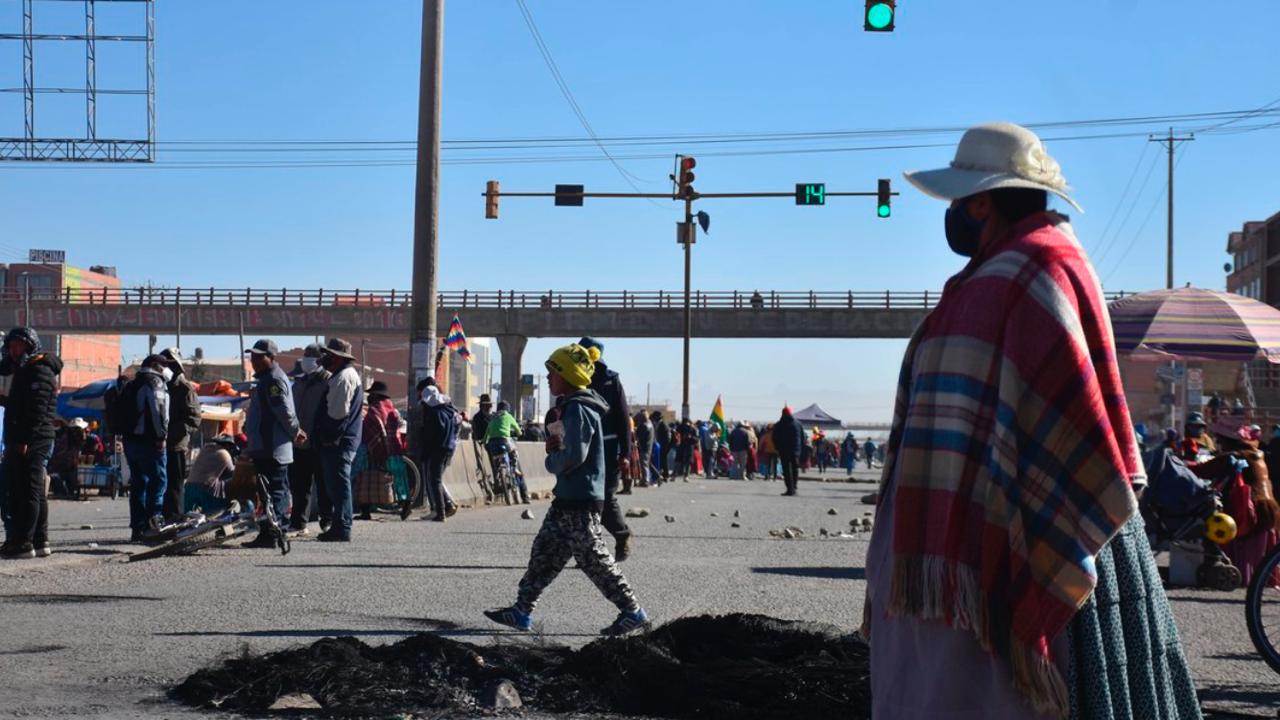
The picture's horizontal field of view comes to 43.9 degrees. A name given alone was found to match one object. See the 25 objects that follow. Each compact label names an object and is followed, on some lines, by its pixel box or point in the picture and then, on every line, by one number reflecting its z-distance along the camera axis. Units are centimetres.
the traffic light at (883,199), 3125
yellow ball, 1191
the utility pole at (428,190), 2133
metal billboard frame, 3478
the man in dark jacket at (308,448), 1584
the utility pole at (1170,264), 7125
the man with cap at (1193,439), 1475
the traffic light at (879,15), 1480
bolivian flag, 5941
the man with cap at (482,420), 2723
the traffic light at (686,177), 3045
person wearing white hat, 354
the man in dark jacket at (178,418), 1476
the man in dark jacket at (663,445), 4512
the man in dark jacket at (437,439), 2012
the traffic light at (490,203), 3108
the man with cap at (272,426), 1440
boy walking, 914
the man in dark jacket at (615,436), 1293
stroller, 1219
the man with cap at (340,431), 1552
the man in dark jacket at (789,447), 3394
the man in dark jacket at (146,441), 1414
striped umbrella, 1619
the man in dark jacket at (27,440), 1253
